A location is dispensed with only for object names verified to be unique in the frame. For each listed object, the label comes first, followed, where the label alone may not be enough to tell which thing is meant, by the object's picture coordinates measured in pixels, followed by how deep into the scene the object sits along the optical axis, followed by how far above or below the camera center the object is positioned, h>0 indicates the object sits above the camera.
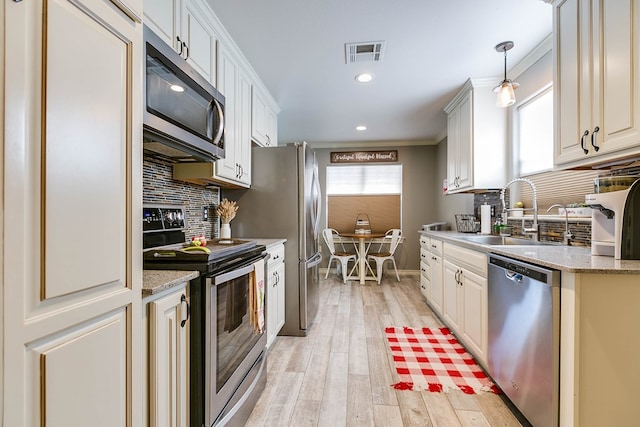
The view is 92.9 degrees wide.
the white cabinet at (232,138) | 2.06 +0.60
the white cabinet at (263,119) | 2.91 +1.01
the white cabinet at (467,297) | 2.05 -0.65
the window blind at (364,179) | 5.59 +0.63
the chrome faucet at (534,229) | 2.36 -0.12
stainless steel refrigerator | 2.79 +0.02
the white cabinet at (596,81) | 1.35 +0.67
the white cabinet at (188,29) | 1.46 +1.01
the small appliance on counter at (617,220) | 1.40 -0.03
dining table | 4.76 -0.72
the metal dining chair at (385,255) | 4.83 -0.69
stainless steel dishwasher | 1.33 -0.61
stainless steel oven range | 1.23 -0.56
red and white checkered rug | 1.96 -1.11
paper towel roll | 3.08 -0.05
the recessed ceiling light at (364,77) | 2.83 +1.29
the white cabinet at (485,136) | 3.02 +0.77
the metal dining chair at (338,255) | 4.92 -0.70
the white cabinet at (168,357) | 1.01 -0.51
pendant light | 2.29 +0.93
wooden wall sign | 5.54 +1.04
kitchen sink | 2.31 -0.23
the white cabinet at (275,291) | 2.36 -0.65
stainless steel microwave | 1.22 +0.50
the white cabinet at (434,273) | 3.04 -0.63
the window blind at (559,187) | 2.09 +0.20
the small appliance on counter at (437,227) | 4.22 -0.21
